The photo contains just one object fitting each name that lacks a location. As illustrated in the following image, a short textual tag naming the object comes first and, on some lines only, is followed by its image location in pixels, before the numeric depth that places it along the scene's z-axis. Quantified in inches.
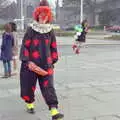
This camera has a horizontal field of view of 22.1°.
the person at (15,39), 314.9
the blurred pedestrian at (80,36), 581.0
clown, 185.2
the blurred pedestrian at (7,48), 311.2
